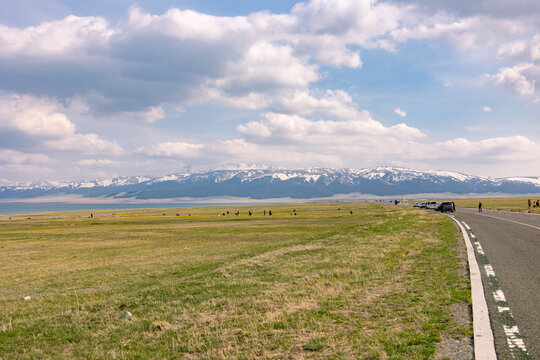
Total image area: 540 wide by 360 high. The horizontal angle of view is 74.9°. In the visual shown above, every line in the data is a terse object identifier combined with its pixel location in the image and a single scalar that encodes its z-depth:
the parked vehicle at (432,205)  90.82
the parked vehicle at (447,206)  68.36
